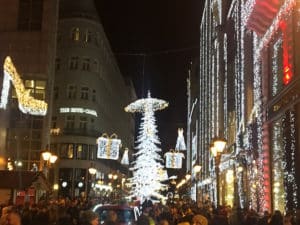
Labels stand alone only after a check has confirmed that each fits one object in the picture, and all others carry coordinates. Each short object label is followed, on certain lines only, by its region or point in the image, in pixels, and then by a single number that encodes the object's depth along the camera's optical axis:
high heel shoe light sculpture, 28.51
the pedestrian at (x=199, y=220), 6.17
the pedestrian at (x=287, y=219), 11.33
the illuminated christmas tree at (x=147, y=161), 45.87
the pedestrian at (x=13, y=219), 6.30
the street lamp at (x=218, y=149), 16.52
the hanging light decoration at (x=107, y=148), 41.70
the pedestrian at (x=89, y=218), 6.22
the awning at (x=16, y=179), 25.84
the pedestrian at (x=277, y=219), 12.99
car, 11.66
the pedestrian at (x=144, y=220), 10.00
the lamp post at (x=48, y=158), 23.12
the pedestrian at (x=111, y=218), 8.91
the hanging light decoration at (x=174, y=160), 52.17
